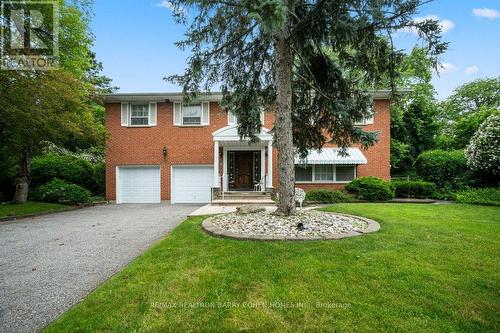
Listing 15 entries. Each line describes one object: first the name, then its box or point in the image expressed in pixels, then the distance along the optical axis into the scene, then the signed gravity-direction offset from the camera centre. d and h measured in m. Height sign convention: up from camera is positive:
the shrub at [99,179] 16.42 -0.95
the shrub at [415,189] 13.41 -1.31
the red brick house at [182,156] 14.83 +0.42
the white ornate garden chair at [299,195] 7.53 -0.90
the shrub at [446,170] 13.77 -0.37
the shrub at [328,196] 12.37 -1.55
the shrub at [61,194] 13.15 -1.49
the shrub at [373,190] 12.59 -1.27
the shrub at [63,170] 15.29 -0.37
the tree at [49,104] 9.66 +2.37
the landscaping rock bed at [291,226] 5.19 -1.38
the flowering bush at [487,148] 11.61 +0.65
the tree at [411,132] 20.33 +2.45
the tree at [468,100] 28.08 +6.81
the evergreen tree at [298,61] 5.39 +2.69
